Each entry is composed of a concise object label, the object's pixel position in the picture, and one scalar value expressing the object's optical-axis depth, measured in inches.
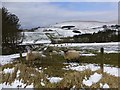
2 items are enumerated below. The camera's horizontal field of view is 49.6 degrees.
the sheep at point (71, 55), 387.3
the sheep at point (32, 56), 385.0
